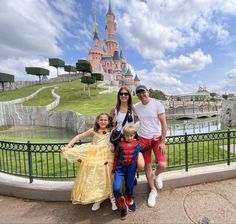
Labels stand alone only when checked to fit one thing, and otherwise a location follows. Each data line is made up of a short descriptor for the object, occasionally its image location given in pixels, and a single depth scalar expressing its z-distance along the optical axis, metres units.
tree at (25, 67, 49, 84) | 60.53
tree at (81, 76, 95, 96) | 40.19
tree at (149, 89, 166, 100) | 86.44
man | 3.41
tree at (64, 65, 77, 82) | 65.75
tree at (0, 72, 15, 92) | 51.70
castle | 78.75
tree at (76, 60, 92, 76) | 44.62
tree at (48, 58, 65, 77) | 62.97
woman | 3.38
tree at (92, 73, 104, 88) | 45.87
